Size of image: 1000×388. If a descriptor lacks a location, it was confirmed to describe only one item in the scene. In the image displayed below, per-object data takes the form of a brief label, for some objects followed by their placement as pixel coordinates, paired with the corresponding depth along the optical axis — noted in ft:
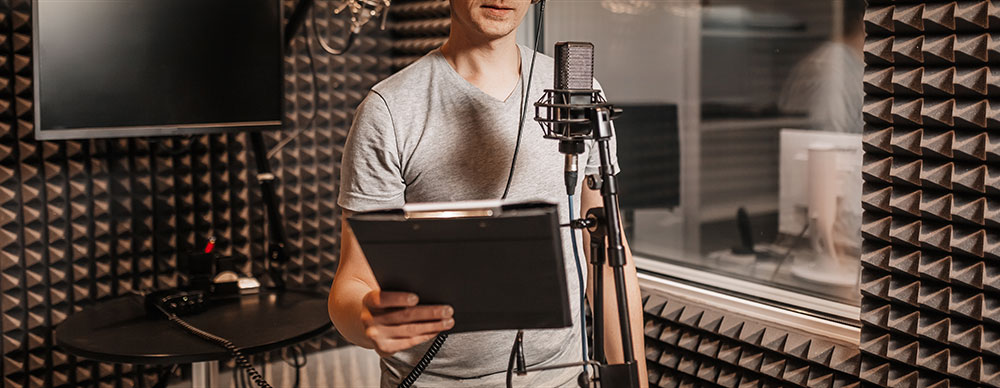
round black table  6.72
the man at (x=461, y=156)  4.36
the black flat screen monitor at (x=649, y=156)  8.50
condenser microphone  3.61
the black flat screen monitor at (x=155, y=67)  7.64
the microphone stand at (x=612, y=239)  3.28
